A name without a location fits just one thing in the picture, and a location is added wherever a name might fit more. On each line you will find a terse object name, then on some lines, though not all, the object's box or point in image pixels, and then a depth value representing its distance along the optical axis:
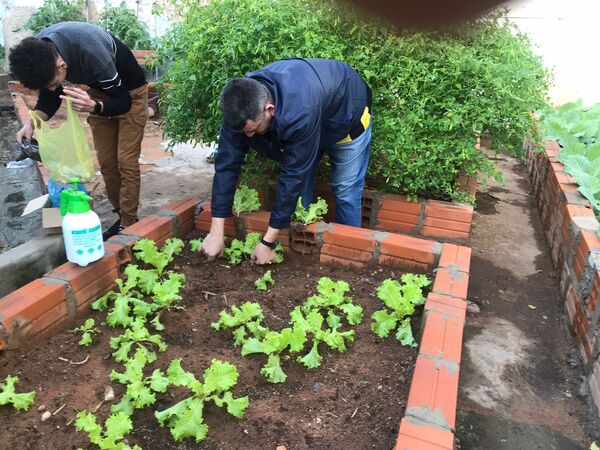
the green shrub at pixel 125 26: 10.52
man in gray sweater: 2.88
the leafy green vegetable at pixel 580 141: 4.07
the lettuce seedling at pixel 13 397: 1.95
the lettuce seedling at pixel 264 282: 2.88
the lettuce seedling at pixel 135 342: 2.27
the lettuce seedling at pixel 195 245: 3.23
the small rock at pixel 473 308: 3.48
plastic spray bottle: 2.47
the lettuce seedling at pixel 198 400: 1.87
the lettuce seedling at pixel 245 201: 3.36
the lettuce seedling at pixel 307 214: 3.19
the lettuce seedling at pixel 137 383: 1.99
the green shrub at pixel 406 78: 3.56
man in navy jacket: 2.54
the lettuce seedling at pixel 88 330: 2.36
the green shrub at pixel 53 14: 10.17
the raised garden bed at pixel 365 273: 1.86
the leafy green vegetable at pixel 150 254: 2.90
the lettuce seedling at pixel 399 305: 2.49
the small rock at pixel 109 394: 2.08
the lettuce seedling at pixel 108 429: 1.78
